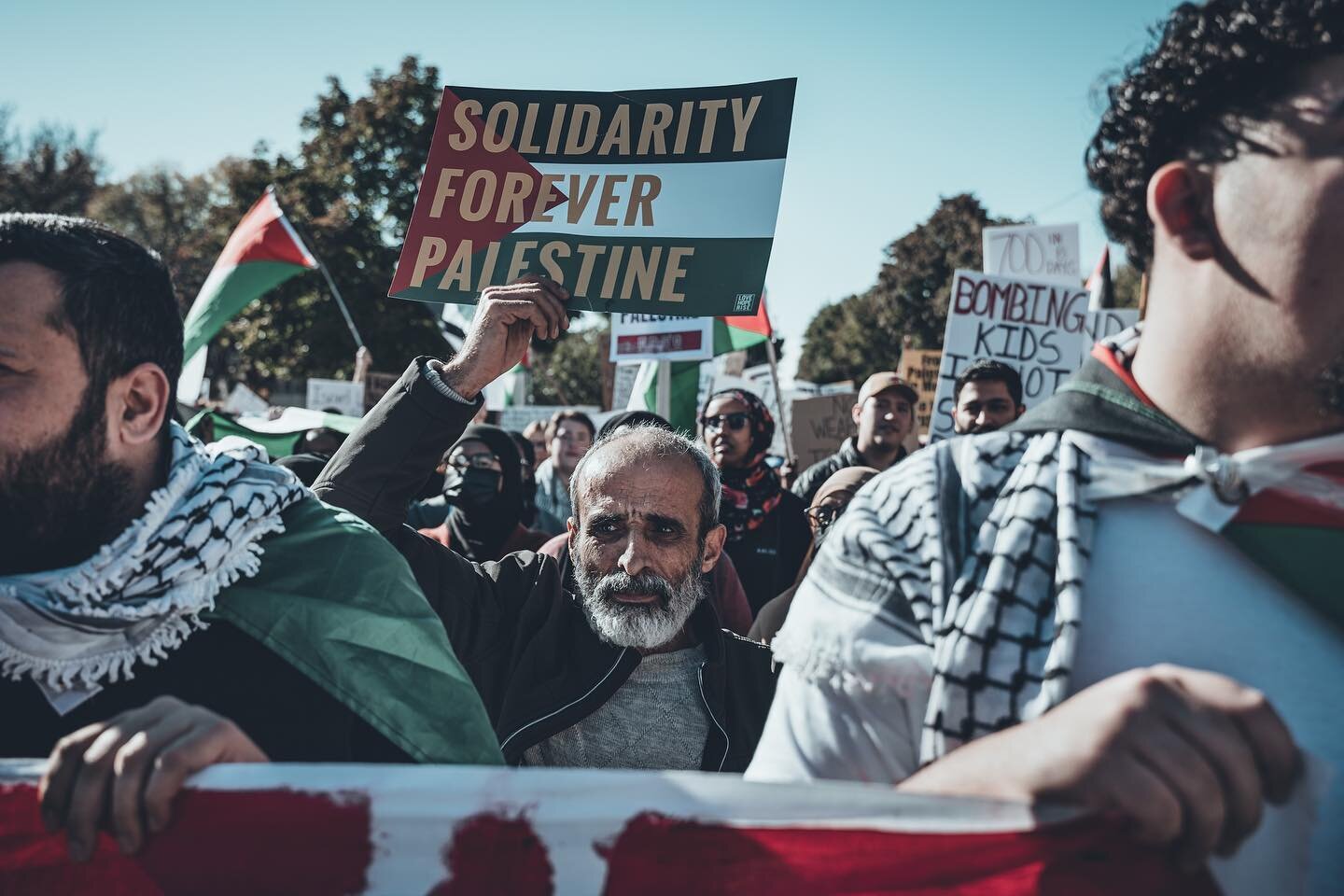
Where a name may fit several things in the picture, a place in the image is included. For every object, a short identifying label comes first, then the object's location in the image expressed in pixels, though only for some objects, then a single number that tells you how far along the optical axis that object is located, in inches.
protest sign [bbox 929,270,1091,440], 265.9
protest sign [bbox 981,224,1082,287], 310.3
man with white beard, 96.9
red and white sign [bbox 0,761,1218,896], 45.9
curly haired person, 39.5
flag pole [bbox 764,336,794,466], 350.3
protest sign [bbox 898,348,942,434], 357.1
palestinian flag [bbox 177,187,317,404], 309.7
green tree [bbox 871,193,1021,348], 1652.3
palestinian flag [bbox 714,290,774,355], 333.1
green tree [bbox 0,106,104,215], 1202.6
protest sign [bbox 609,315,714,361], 250.1
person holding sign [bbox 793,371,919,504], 218.4
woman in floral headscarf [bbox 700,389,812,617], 190.7
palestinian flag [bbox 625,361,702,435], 310.7
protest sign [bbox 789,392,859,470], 365.7
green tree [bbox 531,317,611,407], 1910.7
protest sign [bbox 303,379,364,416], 450.9
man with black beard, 64.1
